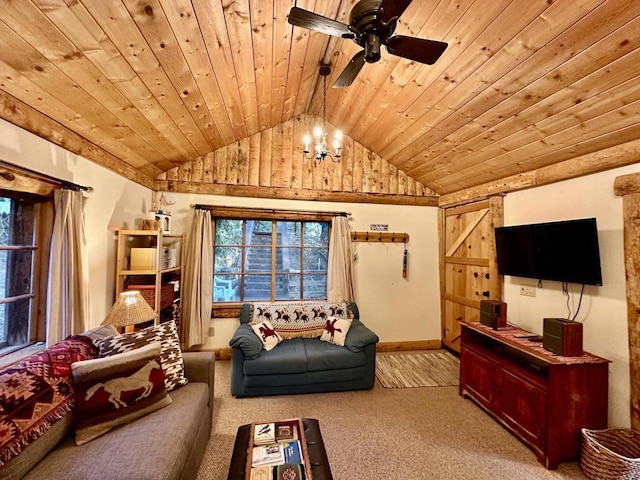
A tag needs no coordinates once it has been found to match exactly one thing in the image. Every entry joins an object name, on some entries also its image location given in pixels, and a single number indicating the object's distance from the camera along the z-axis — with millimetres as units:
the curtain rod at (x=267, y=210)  3855
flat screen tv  2312
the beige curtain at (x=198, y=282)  3773
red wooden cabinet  2074
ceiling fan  1368
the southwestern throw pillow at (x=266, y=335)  3164
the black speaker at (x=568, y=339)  2172
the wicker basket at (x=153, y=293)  3010
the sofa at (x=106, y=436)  1286
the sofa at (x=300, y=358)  2920
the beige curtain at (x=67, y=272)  2051
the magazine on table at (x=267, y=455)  1428
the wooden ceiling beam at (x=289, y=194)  3891
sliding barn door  3541
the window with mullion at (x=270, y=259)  4160
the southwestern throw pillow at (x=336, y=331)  3318
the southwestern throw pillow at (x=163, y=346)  1929
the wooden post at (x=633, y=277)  2127
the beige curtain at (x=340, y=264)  4125
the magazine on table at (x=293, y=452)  1442
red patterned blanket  1256
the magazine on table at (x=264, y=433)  1594
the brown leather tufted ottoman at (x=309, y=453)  1351
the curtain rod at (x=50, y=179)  1780
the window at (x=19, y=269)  1978
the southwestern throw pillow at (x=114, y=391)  1556
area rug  3332
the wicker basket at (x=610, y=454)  1785
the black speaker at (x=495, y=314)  2875
